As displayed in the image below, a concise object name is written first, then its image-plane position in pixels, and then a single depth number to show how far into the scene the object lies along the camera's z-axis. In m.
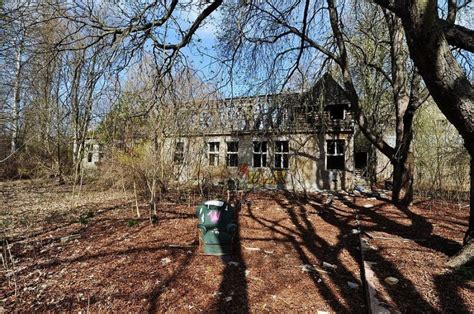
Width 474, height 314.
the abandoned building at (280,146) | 11.99
